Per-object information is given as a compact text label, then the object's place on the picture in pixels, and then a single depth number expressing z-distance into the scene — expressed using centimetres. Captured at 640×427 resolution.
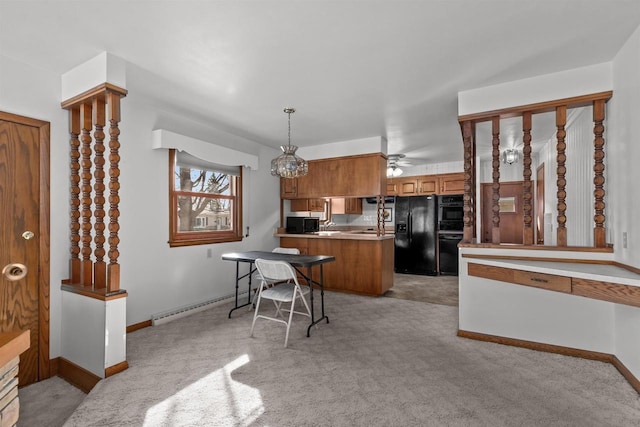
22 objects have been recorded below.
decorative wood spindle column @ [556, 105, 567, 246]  271
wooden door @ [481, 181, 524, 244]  654
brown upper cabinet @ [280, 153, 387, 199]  490
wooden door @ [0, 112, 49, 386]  241
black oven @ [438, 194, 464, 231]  662
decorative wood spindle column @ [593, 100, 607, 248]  260
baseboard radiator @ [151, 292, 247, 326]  354
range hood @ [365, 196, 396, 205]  764
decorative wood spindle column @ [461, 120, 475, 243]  319
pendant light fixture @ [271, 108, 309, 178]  369
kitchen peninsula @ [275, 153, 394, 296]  484
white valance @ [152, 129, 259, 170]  357
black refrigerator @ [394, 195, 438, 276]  667
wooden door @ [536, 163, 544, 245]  540
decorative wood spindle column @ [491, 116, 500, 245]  298
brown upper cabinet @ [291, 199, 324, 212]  589
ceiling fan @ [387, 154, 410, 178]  611
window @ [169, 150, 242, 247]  390
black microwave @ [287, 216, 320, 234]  554
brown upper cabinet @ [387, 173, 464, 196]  673
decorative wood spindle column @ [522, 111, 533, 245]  284
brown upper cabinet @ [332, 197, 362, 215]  696
